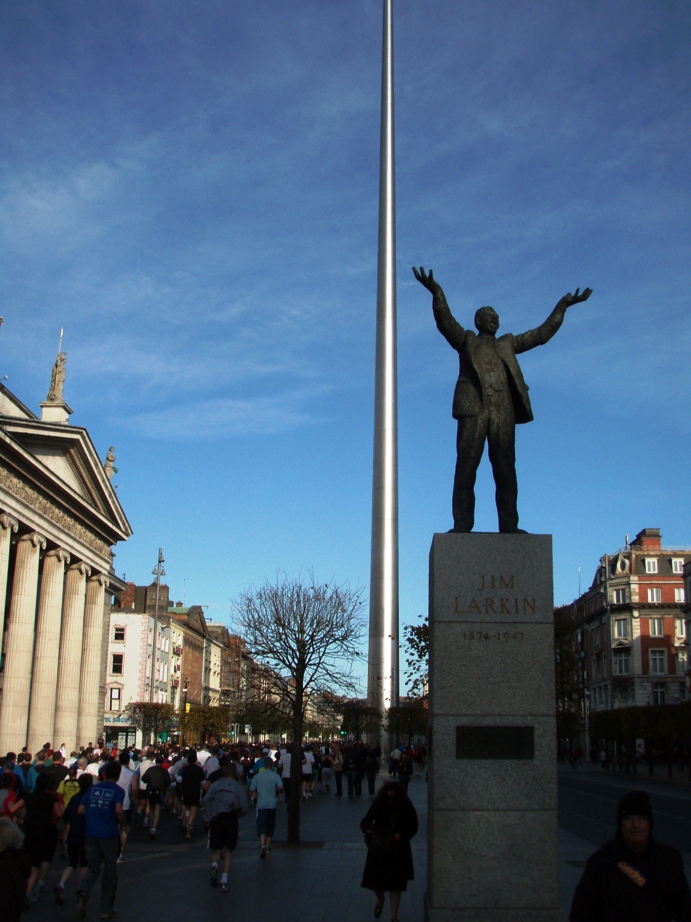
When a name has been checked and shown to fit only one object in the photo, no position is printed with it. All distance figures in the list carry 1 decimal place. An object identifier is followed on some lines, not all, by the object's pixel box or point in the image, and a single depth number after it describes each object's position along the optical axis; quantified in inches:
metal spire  2294.5
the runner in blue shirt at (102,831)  485.7
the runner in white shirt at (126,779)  735.1
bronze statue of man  448.8
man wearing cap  201.8
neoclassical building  1760.6
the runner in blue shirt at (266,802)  716.7
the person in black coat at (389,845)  446.9
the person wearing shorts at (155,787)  922.7
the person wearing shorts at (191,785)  892.0
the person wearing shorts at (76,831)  530.9
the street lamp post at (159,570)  2640.7
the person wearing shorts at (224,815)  575.5
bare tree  1768.0
